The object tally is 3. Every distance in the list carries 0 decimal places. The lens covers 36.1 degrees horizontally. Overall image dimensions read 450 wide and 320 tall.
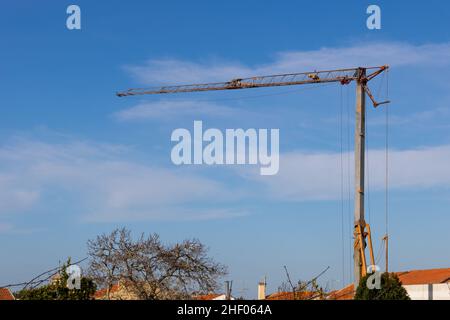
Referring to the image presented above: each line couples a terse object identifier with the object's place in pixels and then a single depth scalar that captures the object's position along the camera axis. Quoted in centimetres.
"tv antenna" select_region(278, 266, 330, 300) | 1972
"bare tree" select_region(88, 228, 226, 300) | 5559
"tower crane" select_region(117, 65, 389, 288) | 4844
